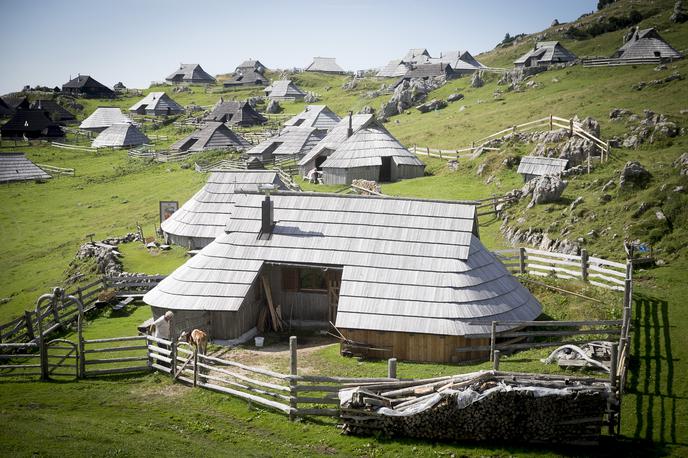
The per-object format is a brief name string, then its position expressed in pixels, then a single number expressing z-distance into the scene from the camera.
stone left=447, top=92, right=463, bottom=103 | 80.94
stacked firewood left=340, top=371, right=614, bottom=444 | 14.91
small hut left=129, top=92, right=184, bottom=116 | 110.19
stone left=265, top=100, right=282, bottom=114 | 106.75
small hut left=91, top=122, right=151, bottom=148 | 85.25
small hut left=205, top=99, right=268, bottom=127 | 94.25
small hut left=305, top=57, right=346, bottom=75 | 154.25
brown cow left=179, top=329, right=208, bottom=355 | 19.73
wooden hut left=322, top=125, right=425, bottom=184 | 49.06
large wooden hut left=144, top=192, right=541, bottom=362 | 20.64
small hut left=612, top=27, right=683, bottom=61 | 70.62
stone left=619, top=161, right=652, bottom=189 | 32.19
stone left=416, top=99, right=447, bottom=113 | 79.39
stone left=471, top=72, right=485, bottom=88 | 85.38
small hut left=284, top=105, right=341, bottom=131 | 73.62
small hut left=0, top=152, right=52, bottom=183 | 66.50
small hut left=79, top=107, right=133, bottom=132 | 98.25
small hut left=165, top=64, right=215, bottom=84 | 149.38
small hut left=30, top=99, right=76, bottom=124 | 107.00
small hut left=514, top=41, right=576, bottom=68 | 86.94
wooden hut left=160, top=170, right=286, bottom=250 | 34.72
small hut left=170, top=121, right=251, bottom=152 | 72.75
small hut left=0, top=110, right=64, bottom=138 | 91.25
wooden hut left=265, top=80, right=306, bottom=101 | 116.56
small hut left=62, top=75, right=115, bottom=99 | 129.62
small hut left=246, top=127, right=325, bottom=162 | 64.38
